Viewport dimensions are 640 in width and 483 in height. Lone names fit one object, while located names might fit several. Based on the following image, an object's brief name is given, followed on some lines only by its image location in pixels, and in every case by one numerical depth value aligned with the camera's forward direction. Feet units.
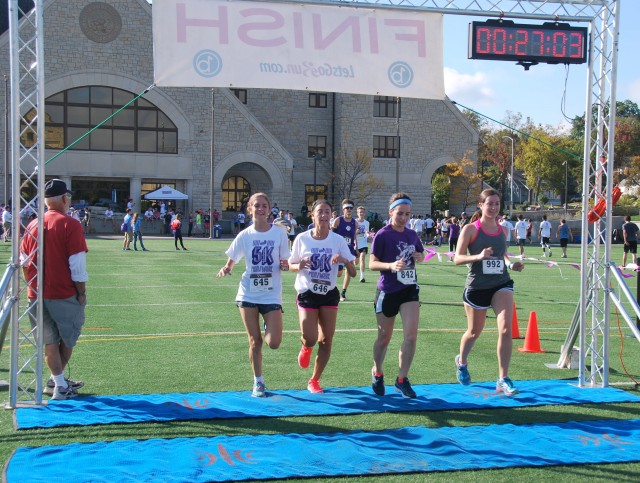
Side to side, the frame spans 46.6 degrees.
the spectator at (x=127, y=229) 105.40
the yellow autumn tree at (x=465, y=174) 192.75
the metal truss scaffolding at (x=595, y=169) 26.53
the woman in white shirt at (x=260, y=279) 24.02
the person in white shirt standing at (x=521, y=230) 108.06
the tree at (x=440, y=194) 221.46
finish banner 26.84
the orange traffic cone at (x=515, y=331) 36.83
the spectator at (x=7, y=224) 105.29
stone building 163.53
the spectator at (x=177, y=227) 107.86
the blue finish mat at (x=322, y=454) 17.48
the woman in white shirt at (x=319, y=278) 24.41
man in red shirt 23.12
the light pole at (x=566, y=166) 214.65
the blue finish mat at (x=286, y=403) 21.88
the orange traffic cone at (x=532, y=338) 33.32
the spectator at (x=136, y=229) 102.71
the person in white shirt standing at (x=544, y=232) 107.96
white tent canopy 163.63
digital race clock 27.53
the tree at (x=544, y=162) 222.89
